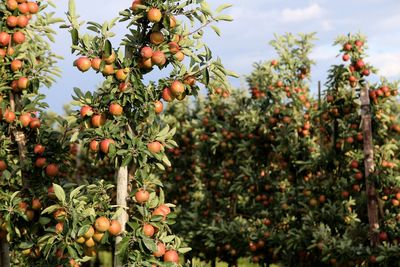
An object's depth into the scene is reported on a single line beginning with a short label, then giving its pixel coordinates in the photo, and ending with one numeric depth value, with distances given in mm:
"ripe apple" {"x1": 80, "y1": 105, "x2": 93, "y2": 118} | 4605
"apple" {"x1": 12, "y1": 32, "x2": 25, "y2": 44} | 5977
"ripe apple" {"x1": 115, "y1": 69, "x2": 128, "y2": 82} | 4590
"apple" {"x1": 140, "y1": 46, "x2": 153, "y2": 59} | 4574
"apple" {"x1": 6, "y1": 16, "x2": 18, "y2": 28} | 5945
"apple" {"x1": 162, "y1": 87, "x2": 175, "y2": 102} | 4656
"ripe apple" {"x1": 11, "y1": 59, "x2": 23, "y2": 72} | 5887
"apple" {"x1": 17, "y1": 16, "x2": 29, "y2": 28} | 5980
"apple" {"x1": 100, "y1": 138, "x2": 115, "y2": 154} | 4449
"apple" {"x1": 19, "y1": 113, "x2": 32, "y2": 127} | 5859
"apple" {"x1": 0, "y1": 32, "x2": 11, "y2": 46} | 5879
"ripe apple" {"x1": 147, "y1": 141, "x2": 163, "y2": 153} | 4516
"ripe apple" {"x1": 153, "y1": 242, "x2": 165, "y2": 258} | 4461
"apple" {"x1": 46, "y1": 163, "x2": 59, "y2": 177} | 5777
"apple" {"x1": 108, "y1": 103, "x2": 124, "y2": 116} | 4523
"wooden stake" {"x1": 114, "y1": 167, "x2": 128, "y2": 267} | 4590
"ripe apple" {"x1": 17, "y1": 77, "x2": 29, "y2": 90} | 5867
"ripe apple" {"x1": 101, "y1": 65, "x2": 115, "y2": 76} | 4613
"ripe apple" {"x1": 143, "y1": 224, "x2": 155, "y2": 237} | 4445
